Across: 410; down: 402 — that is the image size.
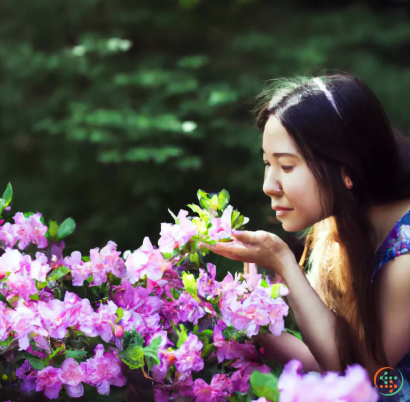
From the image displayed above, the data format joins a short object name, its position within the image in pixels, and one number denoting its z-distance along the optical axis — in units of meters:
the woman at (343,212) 1.63
